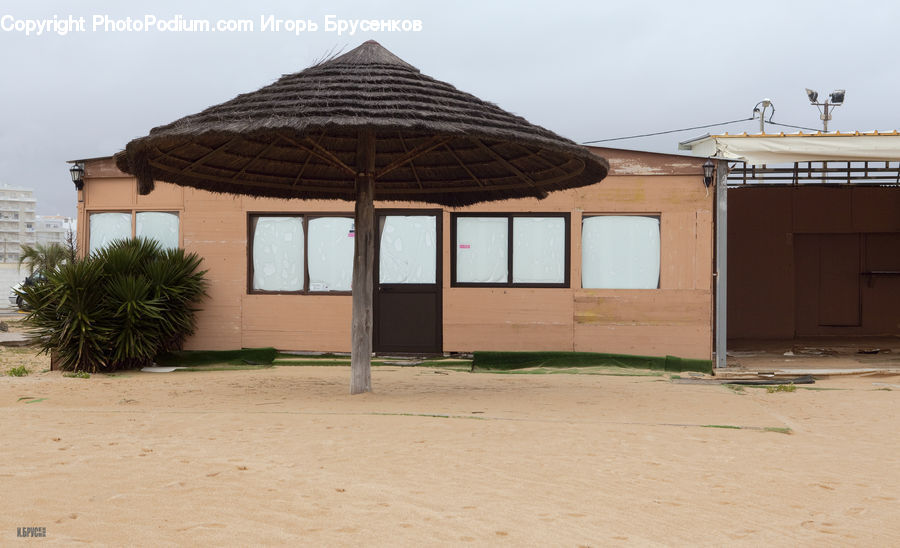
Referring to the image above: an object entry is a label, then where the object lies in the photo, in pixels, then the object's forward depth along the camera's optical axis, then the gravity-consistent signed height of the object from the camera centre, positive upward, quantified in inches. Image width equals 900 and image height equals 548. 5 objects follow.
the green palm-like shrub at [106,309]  371.2 -8.0
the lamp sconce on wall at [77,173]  424.5 +63.5
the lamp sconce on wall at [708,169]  390.9 +62.9
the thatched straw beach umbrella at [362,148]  245.0 +52.5
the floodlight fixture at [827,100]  621.6 +185.5
